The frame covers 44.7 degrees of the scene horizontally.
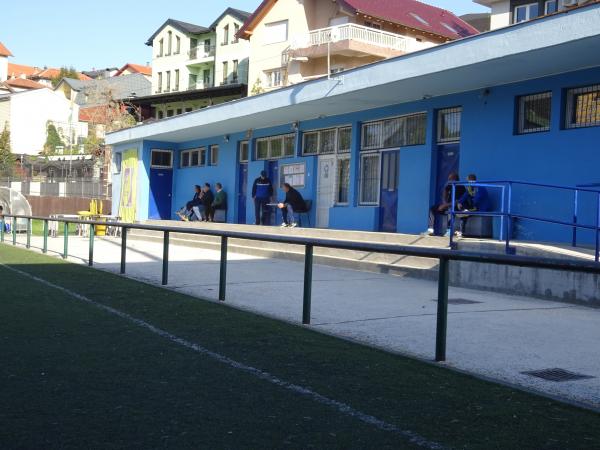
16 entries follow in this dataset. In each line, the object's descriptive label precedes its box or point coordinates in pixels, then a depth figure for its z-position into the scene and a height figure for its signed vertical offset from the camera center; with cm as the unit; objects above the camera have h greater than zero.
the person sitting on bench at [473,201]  1500 +22
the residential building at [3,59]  11737 +2180
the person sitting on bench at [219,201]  2586 +1
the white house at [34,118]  8656 +935
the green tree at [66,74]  12282 +2087
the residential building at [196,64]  5522 +1184
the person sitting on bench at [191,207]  2653 -25
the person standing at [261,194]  2281 +29
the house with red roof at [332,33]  4003 +1044
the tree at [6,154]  6349 +361
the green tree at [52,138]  8612 +671
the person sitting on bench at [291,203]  2097 +2
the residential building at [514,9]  2958 +848
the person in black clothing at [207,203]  2621 -9
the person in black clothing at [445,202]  1509 +17
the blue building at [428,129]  1342 +199
